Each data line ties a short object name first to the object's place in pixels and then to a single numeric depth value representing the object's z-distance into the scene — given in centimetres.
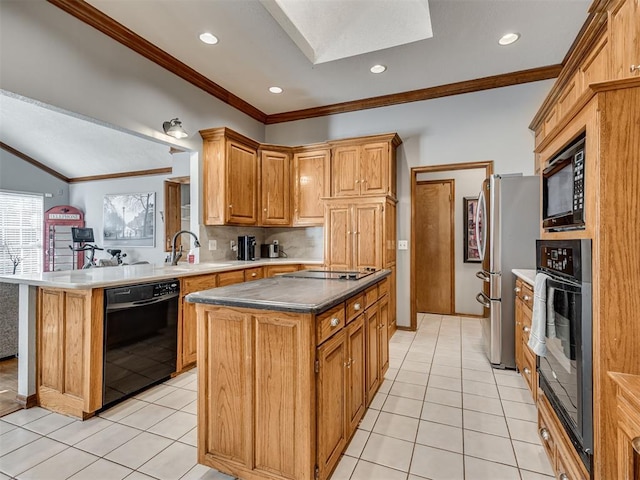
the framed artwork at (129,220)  657
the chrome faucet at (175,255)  340
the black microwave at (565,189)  124
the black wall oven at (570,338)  114
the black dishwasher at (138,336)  219
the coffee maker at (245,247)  427
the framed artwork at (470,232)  485
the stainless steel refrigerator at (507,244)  280
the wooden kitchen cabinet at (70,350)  208
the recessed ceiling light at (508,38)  292
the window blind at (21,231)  652
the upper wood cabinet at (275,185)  434
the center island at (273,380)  137
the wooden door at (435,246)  499
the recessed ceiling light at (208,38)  291
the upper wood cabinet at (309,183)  432
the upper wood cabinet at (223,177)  372
